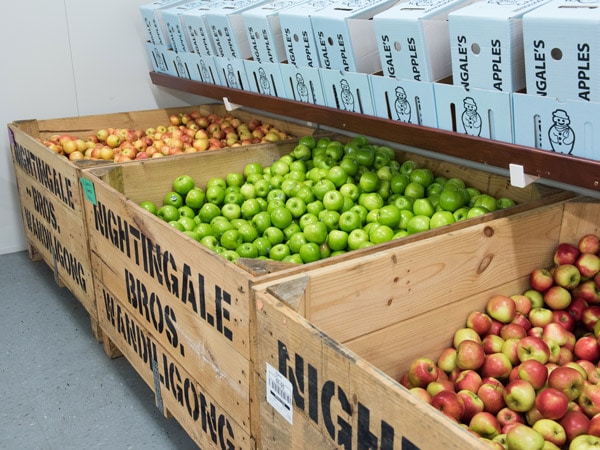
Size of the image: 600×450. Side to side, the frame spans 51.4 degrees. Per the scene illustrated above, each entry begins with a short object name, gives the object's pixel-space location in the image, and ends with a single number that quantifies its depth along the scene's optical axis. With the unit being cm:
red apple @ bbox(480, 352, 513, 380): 176
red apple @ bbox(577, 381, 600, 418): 159
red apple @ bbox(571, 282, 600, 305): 198
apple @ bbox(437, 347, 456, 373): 188
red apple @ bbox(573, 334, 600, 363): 181
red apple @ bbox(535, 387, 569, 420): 148
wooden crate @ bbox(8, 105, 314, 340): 307
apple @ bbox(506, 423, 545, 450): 138
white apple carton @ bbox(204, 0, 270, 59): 306
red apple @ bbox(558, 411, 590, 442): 149
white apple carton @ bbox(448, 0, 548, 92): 168
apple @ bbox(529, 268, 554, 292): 205
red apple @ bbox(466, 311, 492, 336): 195
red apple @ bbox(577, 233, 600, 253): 204
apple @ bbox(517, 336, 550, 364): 175
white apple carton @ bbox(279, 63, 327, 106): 254
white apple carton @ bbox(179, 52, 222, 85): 342
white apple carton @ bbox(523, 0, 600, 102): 149
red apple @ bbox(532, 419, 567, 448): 146
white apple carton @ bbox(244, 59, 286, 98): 282
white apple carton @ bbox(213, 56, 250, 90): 313
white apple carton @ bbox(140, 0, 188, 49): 384
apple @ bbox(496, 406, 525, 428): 157
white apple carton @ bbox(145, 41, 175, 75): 397
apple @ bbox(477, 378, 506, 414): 163
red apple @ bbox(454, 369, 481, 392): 169
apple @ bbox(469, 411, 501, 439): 151
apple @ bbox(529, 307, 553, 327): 195
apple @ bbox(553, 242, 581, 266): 205
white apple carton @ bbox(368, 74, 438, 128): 201
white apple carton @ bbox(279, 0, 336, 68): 245
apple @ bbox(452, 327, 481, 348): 192
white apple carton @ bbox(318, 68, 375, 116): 228
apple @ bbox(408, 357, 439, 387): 174
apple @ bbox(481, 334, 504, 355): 186
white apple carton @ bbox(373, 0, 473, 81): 192
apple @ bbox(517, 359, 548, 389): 161
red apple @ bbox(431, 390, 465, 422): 151
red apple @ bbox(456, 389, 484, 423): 160
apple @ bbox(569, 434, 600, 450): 138
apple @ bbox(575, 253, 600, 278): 199
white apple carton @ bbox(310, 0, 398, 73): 226
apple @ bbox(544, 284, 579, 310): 199
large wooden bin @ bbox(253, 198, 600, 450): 122
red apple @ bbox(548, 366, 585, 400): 158
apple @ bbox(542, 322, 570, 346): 187
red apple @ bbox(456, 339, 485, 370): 178
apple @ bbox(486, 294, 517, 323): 196
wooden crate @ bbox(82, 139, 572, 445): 173
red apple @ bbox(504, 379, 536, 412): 156
